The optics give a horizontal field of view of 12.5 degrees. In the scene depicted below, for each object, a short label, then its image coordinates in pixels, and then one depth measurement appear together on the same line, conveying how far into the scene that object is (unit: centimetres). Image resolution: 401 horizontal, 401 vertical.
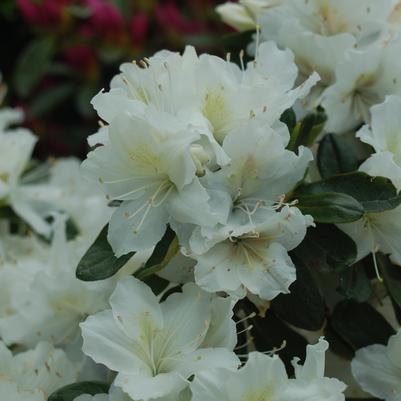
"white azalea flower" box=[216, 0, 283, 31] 80
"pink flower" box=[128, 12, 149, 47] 124
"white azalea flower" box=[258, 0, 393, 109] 75
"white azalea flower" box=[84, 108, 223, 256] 66
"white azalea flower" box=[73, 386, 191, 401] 66
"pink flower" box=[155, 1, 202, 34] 128
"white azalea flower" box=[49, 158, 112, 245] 88
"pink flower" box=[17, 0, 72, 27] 126
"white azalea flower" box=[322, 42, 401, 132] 74
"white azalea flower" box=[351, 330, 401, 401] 71
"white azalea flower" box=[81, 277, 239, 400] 66
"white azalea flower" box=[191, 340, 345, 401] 65
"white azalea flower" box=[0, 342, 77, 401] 73
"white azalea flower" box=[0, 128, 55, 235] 86
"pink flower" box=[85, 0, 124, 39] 124
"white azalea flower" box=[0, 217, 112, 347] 75
